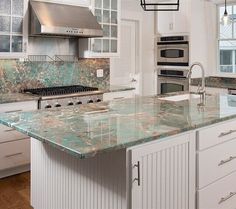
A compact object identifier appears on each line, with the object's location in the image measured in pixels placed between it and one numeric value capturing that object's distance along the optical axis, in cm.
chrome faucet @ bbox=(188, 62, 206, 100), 313
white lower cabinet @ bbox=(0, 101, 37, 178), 359
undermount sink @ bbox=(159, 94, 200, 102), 340
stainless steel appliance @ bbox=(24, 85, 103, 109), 388
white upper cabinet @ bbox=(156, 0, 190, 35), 552
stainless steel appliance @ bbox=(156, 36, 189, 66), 560
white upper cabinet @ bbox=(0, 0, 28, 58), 381
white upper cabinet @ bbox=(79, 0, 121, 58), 471
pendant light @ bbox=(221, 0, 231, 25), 426
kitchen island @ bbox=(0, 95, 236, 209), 178
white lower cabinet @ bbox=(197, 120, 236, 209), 226
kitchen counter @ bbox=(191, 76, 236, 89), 520
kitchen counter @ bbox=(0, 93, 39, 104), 360
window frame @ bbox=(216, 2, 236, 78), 577
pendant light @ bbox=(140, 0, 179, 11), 581
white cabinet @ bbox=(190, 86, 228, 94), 518
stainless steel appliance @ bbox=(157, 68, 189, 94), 572
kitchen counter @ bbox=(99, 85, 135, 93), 461
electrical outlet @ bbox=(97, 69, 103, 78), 520
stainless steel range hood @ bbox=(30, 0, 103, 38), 392
